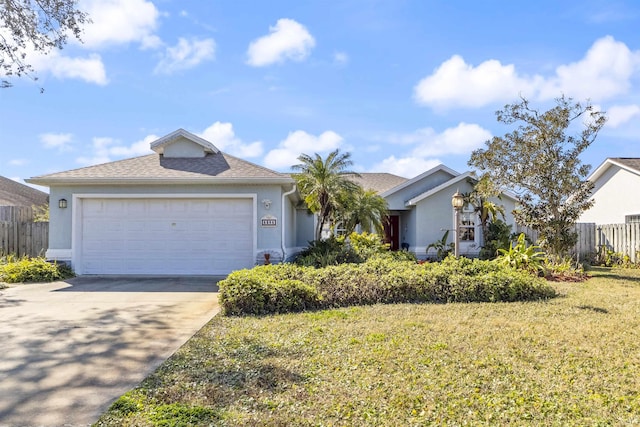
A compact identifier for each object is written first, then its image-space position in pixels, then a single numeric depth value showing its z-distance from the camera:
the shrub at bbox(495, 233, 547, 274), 12.17
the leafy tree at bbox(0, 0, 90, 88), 9.09
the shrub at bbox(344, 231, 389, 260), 14.51
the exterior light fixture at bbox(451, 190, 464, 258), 11.30
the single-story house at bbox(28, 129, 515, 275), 12.77
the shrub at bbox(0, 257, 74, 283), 11.71
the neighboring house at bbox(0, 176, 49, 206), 22.98
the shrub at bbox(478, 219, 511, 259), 16.27
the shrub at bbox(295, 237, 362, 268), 12.03
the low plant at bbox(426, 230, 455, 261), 17.33
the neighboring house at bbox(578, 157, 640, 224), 18.94
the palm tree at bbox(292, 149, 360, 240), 14.68
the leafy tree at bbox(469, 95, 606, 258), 13.27
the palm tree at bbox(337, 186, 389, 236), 16.16
